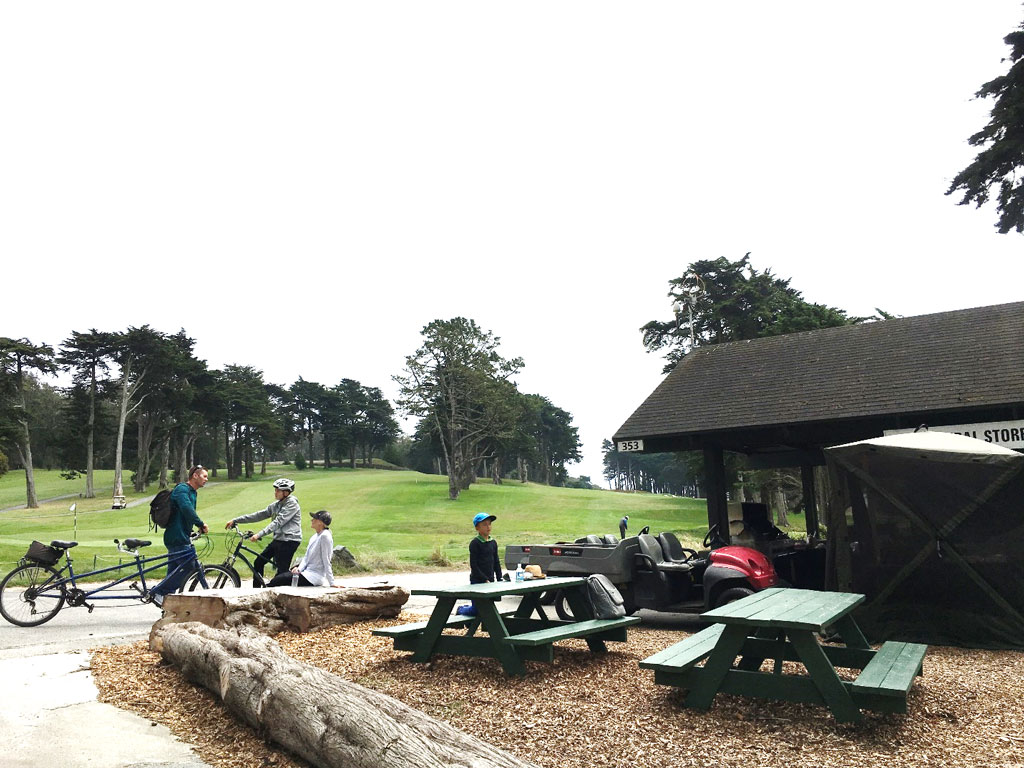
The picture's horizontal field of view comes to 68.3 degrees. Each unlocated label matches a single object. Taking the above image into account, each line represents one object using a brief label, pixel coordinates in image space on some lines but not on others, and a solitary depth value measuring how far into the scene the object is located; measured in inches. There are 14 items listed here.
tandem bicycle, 377.1
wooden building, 484.1
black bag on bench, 283.6
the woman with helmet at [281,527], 405.7
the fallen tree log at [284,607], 307.1
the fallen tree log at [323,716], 147.7
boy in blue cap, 330.6
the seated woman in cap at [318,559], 383.2
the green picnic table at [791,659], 186.1
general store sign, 459.8
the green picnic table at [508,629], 243.6
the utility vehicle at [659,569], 356.5
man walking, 385.1
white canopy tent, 317.7
